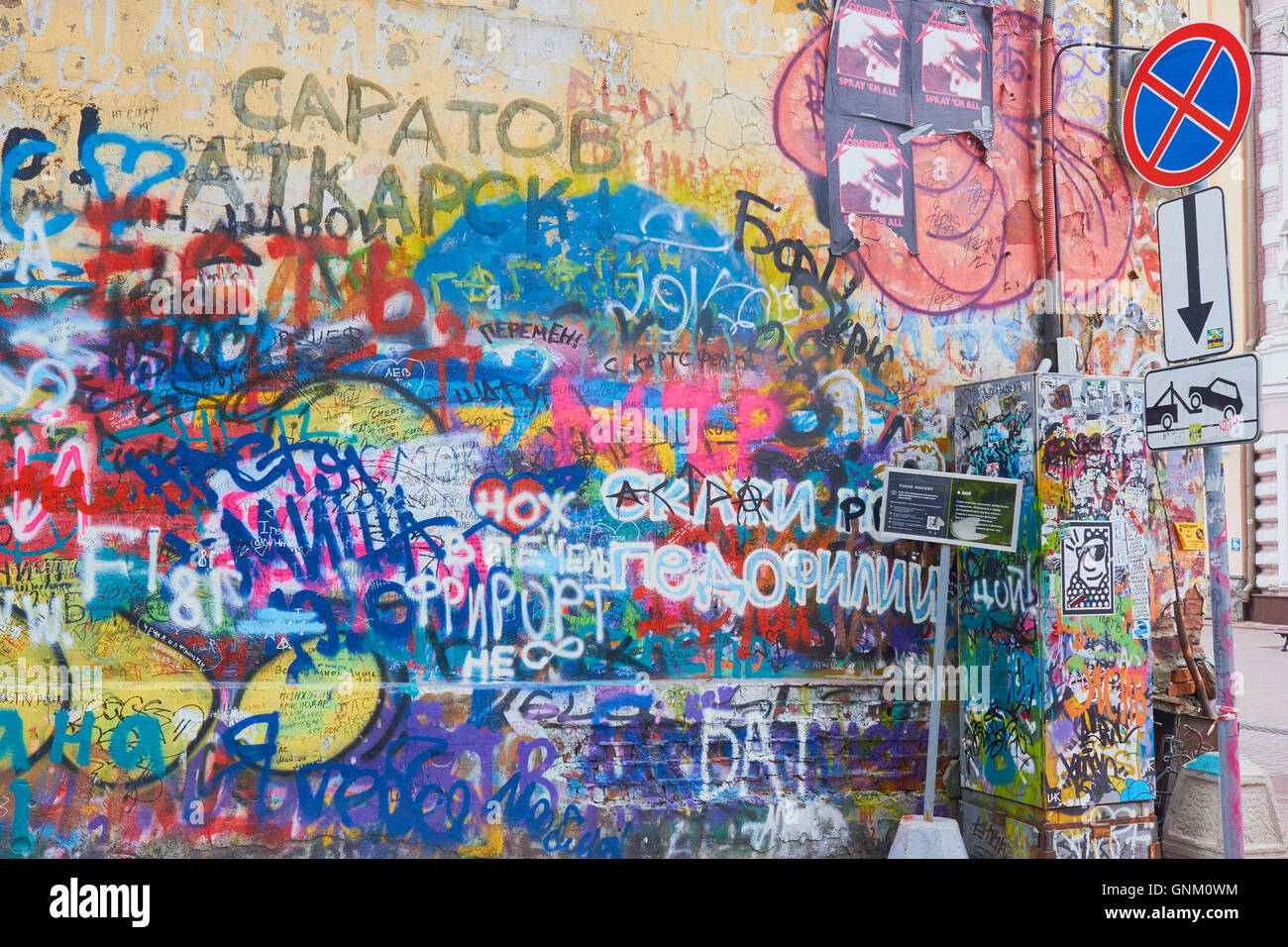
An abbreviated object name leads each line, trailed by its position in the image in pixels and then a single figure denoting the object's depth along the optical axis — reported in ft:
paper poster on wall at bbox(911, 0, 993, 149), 22.22
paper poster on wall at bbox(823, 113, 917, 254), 21.63
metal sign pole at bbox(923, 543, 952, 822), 19.21
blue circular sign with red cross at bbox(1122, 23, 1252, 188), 18.97
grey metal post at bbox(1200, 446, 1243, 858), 14.90
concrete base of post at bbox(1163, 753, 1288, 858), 19.98
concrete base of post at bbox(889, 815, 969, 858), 18.94
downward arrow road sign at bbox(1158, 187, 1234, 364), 15.24
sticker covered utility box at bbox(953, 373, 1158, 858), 19.17
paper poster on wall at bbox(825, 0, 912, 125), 21.70
